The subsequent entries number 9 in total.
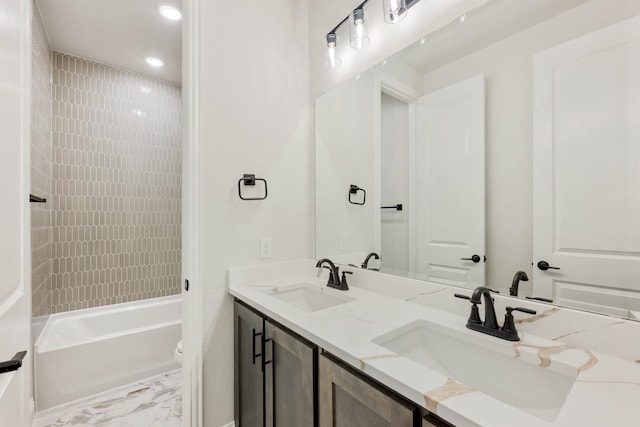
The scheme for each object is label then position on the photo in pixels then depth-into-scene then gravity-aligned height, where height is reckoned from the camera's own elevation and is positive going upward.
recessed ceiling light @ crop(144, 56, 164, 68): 2.62 +1.48
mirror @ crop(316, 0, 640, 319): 0.81 +0.22
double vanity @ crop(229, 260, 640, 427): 0.60 -0.40
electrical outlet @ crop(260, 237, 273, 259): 1.66 -0.19
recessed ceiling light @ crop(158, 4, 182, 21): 1.97 +1.48
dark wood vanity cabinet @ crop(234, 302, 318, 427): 0.98 -0.66
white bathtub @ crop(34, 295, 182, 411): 1.89 -1.03
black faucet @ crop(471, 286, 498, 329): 0.90 -0.29
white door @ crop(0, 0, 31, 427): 0.73 +0.03
